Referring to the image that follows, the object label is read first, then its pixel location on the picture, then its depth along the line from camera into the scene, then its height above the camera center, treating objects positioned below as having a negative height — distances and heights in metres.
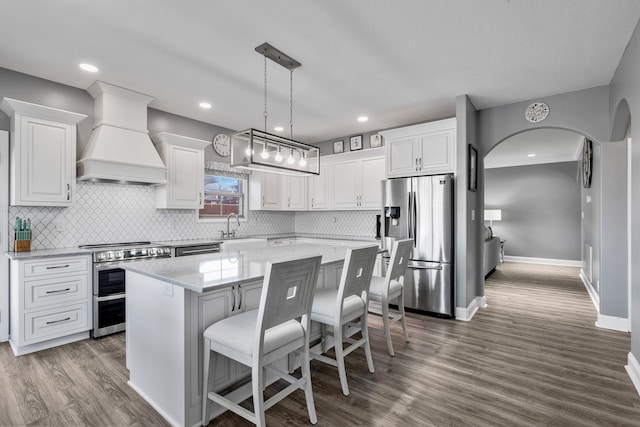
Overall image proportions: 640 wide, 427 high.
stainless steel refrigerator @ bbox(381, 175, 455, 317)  3.90 -0.25
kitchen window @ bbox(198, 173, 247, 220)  5.04 +0.33
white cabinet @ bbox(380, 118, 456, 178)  4.04 +0.90
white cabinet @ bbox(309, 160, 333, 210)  5.68 +0.50
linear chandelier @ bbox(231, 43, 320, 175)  2.68 +0.66
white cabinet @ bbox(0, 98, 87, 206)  3.02 +0.63
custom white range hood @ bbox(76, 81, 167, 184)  3.43 +0.85
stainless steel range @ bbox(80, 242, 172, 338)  3.25 -0.74
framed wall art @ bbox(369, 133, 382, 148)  5.28 +1.28
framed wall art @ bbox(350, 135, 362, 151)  5.55 +1.30
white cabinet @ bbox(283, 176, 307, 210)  5.95 +0.43
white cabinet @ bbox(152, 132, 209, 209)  4.14 +0.62
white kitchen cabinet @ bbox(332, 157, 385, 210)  5.11 +0.55
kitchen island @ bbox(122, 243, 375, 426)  1.81 -0.66
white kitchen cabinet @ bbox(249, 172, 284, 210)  5.53 +0.44
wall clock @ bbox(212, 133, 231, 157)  5.04 +1.17
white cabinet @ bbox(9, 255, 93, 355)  2.86 -0.82
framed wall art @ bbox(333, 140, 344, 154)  5.78 +1.27
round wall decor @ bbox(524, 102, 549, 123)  3.82 +1.27
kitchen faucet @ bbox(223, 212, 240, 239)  4.99 -0.05
